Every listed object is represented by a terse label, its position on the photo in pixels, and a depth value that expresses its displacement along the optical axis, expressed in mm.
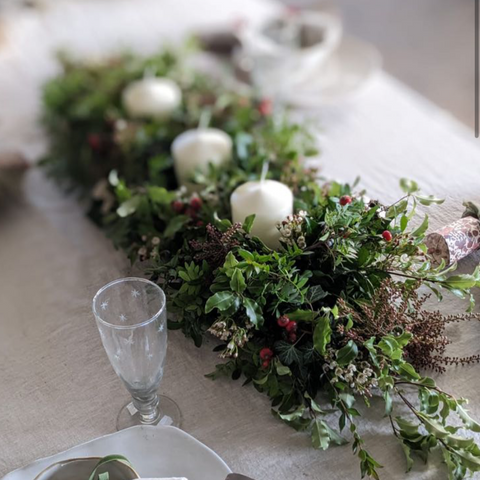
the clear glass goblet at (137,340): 515
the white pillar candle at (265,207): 663
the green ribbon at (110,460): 486
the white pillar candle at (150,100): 990
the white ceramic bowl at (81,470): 485
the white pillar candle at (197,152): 851
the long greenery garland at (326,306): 534
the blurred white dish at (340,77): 1050
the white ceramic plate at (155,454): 507
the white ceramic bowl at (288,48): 1045
